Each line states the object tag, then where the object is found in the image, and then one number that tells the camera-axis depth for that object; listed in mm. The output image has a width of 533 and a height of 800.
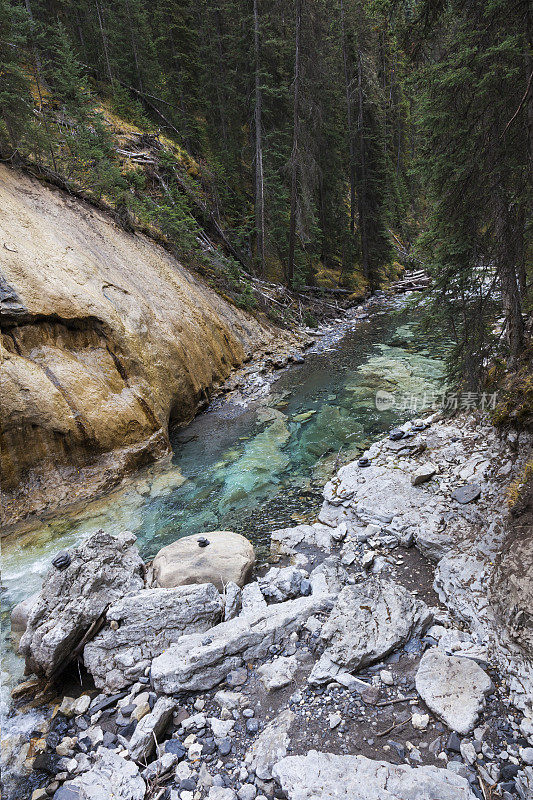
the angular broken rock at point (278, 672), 3336
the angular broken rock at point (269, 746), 2718
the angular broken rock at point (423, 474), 5555
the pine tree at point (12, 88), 8008
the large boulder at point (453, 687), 2768
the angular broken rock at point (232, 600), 4195
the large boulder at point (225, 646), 3469
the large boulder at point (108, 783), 2725
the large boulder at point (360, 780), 2342
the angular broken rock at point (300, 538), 5457
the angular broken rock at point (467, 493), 4743
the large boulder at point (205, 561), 4660
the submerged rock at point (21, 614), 4438
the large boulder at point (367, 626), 3354
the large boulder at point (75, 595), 3721
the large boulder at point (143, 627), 3723
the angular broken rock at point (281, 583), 4449
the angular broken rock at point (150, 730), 2984
